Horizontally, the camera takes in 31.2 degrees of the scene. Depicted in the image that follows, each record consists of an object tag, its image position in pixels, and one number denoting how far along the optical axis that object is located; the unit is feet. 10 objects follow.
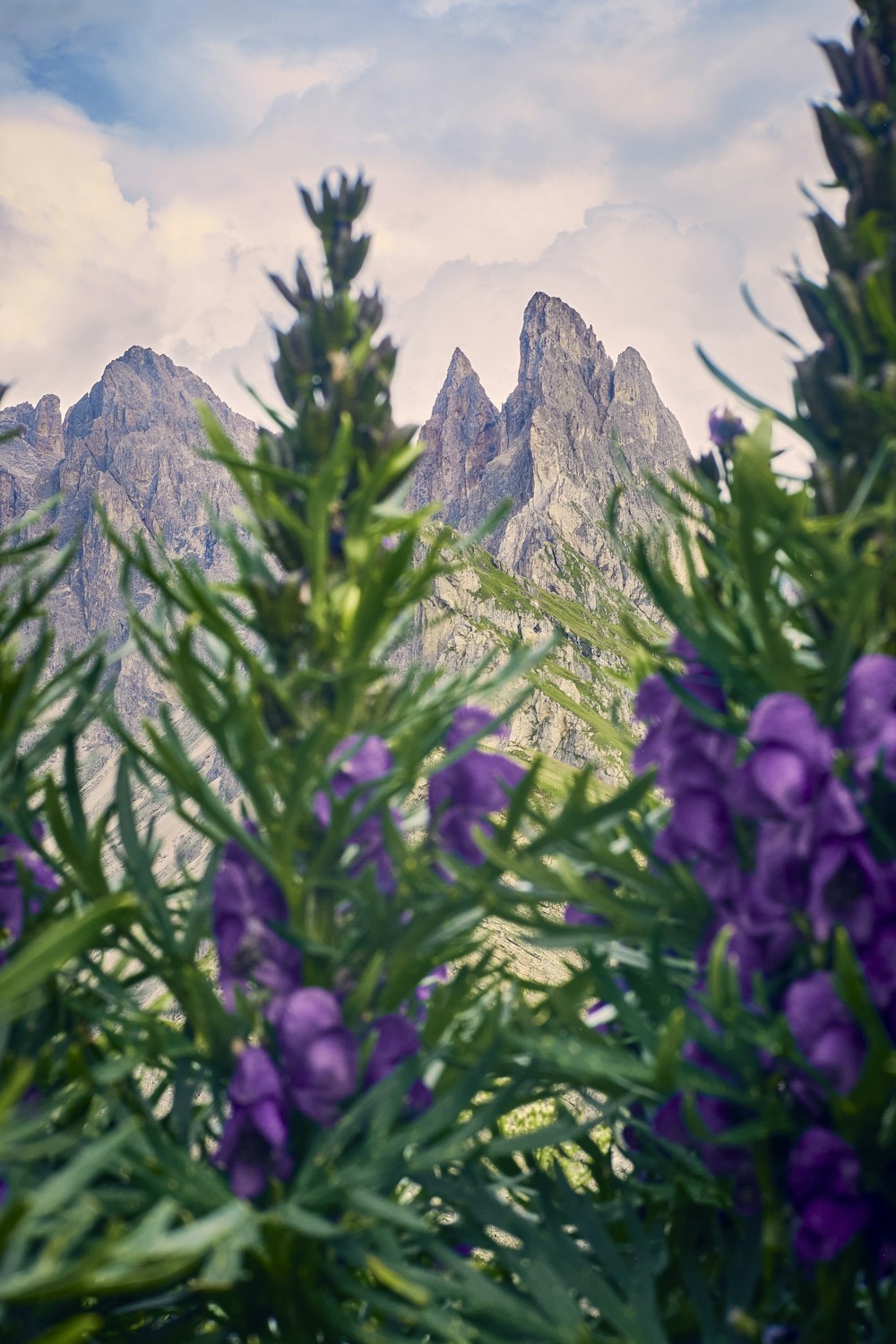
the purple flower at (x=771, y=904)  1.26
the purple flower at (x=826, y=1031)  1.21
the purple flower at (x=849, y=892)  1.22
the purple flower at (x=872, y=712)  1.23
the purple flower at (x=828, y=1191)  1.24
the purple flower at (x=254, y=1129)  1.29
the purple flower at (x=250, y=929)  1.36
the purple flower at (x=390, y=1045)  1.35
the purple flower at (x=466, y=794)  1.43
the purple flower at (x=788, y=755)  1.24
